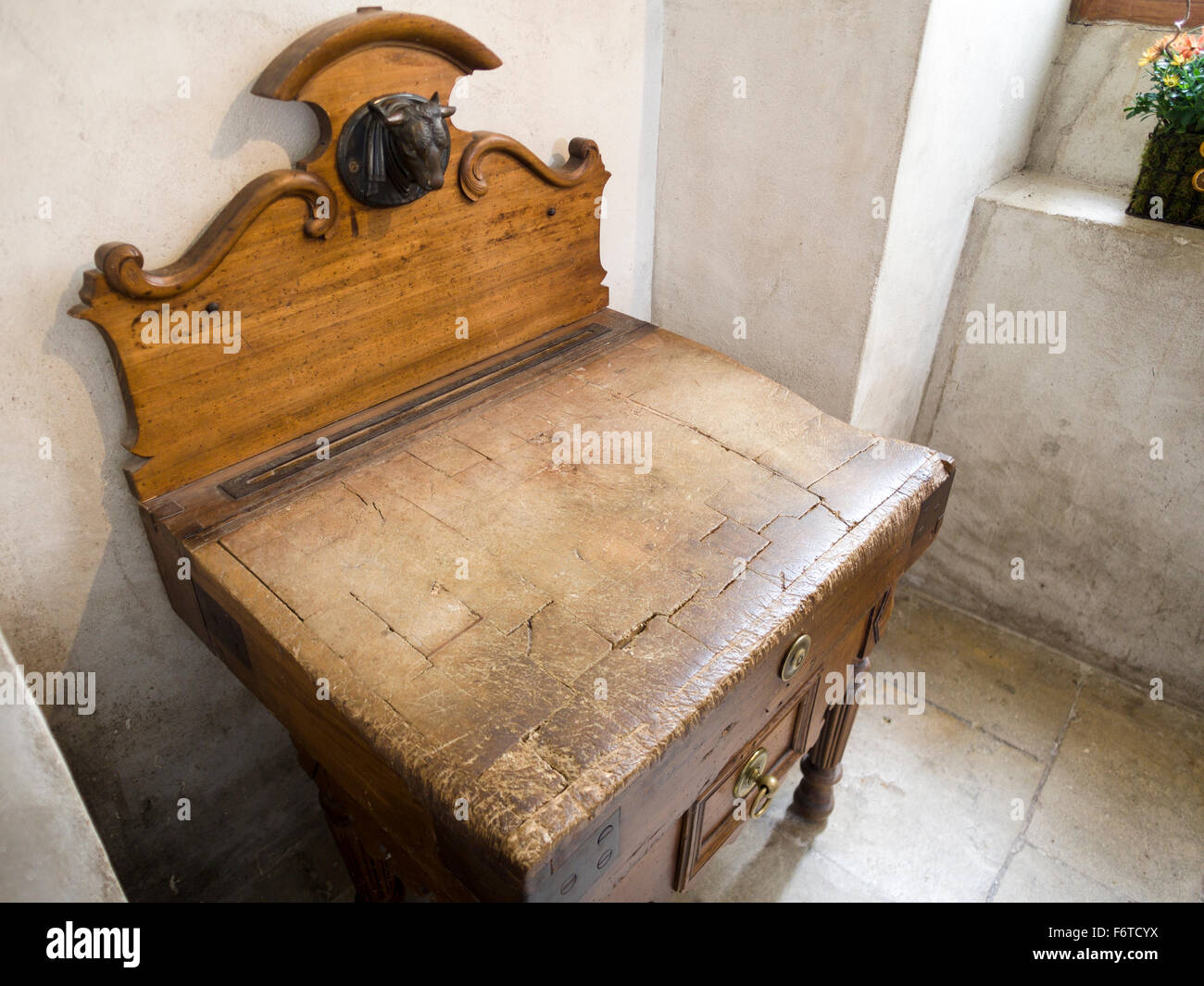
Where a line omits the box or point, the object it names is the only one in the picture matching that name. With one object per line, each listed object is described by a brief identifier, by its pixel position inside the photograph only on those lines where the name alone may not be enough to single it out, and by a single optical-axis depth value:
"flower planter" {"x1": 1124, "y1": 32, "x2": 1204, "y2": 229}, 2.01
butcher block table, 1.12
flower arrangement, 1.99
